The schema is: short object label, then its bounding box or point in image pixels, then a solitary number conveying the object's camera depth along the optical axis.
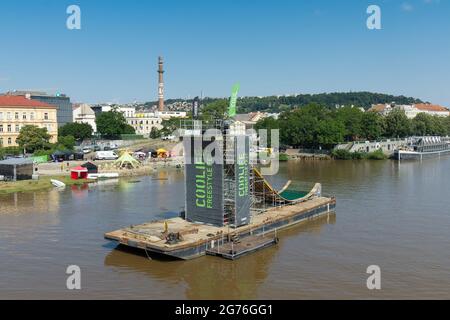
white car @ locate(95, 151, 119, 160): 71.69
